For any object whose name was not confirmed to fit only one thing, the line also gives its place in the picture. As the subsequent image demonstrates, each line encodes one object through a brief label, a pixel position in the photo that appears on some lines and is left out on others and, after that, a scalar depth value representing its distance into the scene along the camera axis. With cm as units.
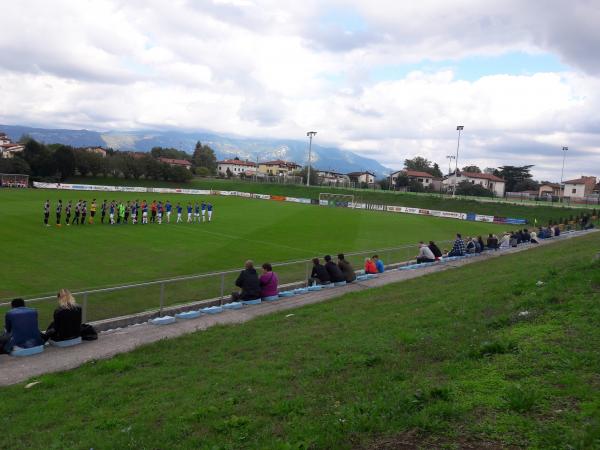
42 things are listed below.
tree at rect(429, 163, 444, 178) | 15980
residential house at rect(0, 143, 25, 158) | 12216
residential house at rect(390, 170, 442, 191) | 12836
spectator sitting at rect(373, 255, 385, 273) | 1872
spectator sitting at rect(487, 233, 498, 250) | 2592
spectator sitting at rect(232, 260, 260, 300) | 1311
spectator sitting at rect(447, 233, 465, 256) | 2314
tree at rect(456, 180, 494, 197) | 9561
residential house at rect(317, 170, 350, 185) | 16084
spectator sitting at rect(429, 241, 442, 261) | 2200
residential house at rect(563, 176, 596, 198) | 9638
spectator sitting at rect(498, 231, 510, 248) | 2752
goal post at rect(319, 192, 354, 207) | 7786
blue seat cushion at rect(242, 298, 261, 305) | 1319
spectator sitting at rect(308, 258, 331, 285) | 1583
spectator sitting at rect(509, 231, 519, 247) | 2762
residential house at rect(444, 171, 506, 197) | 11919
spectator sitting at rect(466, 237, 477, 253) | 2405
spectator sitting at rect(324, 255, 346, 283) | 1584
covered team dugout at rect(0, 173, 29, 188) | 6856
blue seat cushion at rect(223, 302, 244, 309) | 1273
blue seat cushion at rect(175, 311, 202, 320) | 1158
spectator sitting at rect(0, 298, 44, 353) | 884
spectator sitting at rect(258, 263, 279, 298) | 1364
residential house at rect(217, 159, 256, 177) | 18500
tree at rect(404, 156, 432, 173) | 16375
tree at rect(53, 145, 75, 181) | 8144
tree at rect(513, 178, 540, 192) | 12269
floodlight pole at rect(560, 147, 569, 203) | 10452
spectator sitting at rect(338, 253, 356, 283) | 1631
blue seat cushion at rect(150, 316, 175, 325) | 1111
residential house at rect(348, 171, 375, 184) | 16439
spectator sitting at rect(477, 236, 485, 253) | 2453
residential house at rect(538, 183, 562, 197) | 11360
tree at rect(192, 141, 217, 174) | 15688
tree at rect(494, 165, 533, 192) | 12369
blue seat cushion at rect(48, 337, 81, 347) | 943
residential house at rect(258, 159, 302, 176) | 17400
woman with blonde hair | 928
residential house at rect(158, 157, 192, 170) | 13452
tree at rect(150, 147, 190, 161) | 15600
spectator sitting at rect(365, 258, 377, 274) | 1852
